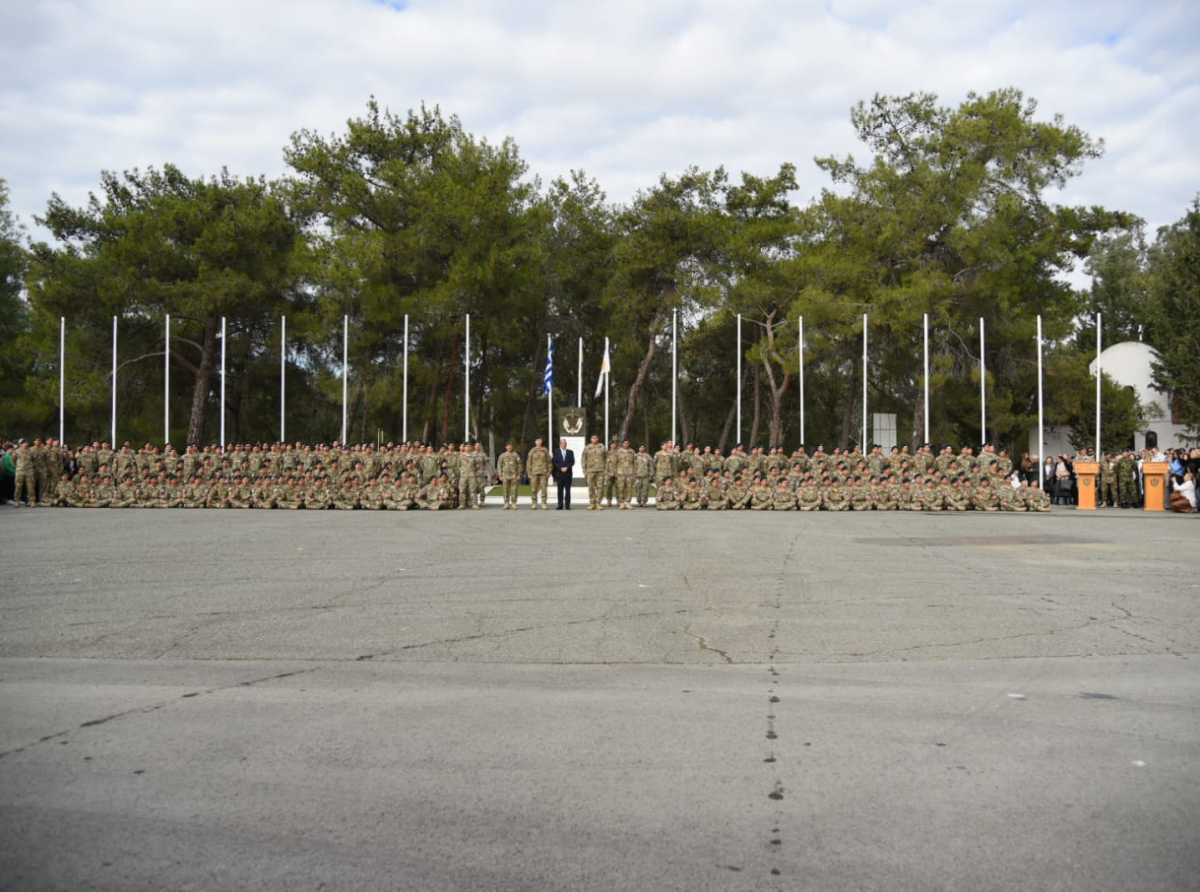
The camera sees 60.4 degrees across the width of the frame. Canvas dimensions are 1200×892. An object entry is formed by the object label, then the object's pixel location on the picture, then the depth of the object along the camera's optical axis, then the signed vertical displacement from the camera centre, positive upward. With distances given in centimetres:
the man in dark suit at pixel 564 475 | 2870 -41
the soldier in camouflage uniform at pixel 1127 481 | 3166 -74
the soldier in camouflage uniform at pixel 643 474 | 2969 -41
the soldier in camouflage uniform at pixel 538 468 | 2903 -21
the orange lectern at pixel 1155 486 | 2916 -85
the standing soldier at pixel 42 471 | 2992 -22
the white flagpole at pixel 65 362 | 4390 +441
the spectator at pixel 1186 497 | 2839 -111
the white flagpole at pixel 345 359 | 3578 +400
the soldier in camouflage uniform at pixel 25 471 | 2955 -21
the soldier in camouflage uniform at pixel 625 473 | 2948 -39
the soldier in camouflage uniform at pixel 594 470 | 2895 -28
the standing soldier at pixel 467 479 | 2858 -50
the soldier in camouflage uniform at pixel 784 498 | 2844 -108
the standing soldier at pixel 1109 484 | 3175 -83
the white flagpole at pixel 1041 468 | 3130 -34
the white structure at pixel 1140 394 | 4953 +312
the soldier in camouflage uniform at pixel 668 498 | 2867 -107
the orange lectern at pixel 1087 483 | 3050 -77
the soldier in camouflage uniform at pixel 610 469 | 2948 -26
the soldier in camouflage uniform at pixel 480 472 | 2886 -32
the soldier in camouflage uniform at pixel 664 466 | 2884 -18
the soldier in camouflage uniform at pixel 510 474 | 2831 -37
